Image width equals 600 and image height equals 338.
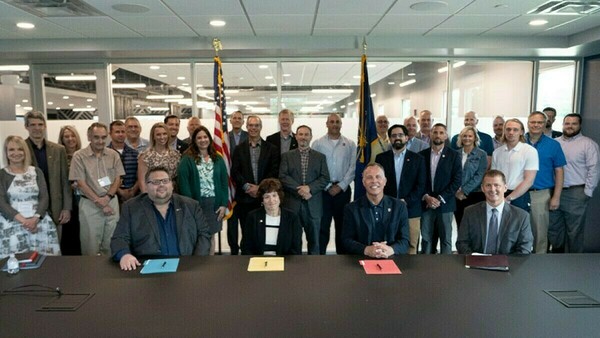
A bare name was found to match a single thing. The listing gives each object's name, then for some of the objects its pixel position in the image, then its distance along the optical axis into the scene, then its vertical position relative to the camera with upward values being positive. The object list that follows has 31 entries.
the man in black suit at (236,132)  4.32 -0.02
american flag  3.86 +0.01
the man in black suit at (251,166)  3.77 -0.34
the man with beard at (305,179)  3.69 -0.46
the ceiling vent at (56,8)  3.20 +1.02
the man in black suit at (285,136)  4.03 -0.06
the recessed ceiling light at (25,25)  3.81 +1.01
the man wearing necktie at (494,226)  2.38 -0.58
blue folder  2.00 -0.70
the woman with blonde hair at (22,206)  3.09 -0.60
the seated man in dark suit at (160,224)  2.38 -0.58
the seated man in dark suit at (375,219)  2.57 -0.57
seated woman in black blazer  2.71 -0.68
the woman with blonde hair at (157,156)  3.52 -0.23
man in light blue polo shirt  3.85 -0.48
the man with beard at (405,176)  3.52 -0.40
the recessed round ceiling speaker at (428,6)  3.29 +1.05
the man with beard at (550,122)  4.55 +0.09
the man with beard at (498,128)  4.50 +0.02
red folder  1.96 -0.69
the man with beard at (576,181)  4.04 -0.51
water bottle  2.00 -0.69
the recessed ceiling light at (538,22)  3.89 +1.07
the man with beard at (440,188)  3.57 -0.52
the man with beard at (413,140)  4.11 -0.10
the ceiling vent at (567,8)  3.30 +1.05
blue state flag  3.97 -0.01
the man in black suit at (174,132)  4.09 -0.02
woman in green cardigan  3.32 -0.40
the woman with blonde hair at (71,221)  3.71 -0.85
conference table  1.40 -0.70
